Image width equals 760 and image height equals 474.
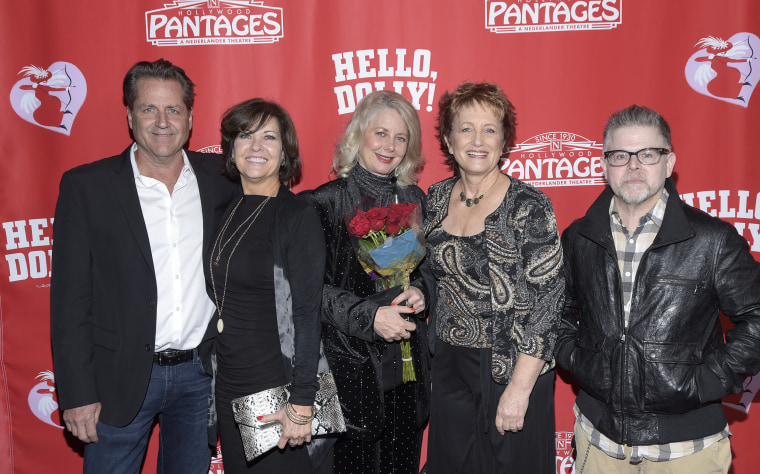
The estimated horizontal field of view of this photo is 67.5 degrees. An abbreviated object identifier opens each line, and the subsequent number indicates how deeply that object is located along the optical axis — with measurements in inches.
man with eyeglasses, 90.1
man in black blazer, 103.2
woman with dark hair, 95.7
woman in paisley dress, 97.5
